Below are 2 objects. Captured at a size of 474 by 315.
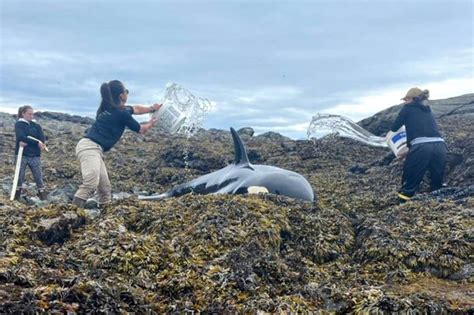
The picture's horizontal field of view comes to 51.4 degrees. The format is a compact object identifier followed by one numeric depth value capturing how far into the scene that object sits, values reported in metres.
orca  8.65
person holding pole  11.08
